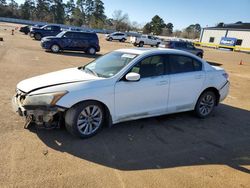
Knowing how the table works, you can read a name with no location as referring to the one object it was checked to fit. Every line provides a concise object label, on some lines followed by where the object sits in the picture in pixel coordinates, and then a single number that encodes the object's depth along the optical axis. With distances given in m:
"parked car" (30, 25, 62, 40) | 21.90
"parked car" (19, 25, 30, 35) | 28.98
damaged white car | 3.26
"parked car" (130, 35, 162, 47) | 29.07
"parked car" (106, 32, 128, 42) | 35.44
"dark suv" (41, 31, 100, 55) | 14.55
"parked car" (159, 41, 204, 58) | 16.16
